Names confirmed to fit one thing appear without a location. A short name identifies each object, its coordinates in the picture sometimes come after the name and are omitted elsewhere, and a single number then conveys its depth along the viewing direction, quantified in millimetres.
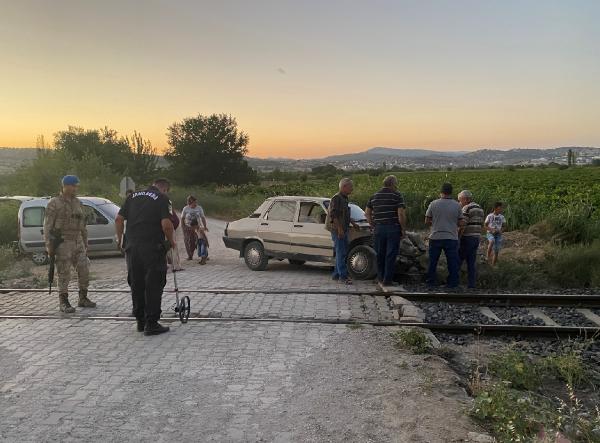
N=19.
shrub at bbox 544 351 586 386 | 5684
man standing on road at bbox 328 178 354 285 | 10148
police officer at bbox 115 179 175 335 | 6664
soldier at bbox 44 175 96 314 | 7742
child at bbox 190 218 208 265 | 13586
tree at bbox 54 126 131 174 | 56969
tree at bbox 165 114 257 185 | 62375
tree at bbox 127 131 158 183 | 56938
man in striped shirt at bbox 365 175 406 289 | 9859
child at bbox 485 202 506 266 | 12586
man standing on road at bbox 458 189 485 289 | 10297
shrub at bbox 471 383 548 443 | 3834
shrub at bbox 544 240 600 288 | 11156
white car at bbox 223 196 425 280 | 10984
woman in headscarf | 13688
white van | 14938
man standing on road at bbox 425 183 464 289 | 9898
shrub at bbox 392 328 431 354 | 6043
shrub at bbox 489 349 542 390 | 5305
